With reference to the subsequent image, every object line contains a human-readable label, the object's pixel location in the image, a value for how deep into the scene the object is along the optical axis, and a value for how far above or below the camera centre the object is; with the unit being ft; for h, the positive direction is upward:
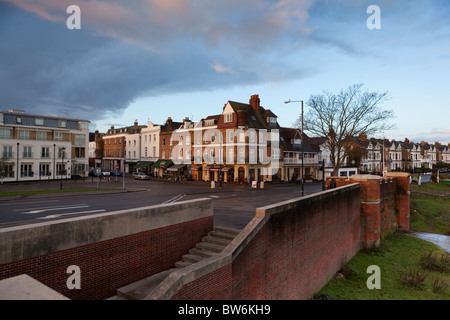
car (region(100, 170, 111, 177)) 194.78 -8.72
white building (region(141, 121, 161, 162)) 200.23 +13.79
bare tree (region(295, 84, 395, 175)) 108.47 +15.66
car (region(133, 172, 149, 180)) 171.12 -9.59
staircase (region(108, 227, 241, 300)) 24.42 -10.90
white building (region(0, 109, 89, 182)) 148.25 +8.44
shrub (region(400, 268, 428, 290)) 52.54 -22.98
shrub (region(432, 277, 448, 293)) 51.90 -24.08
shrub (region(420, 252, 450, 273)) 62.28 -23.45
